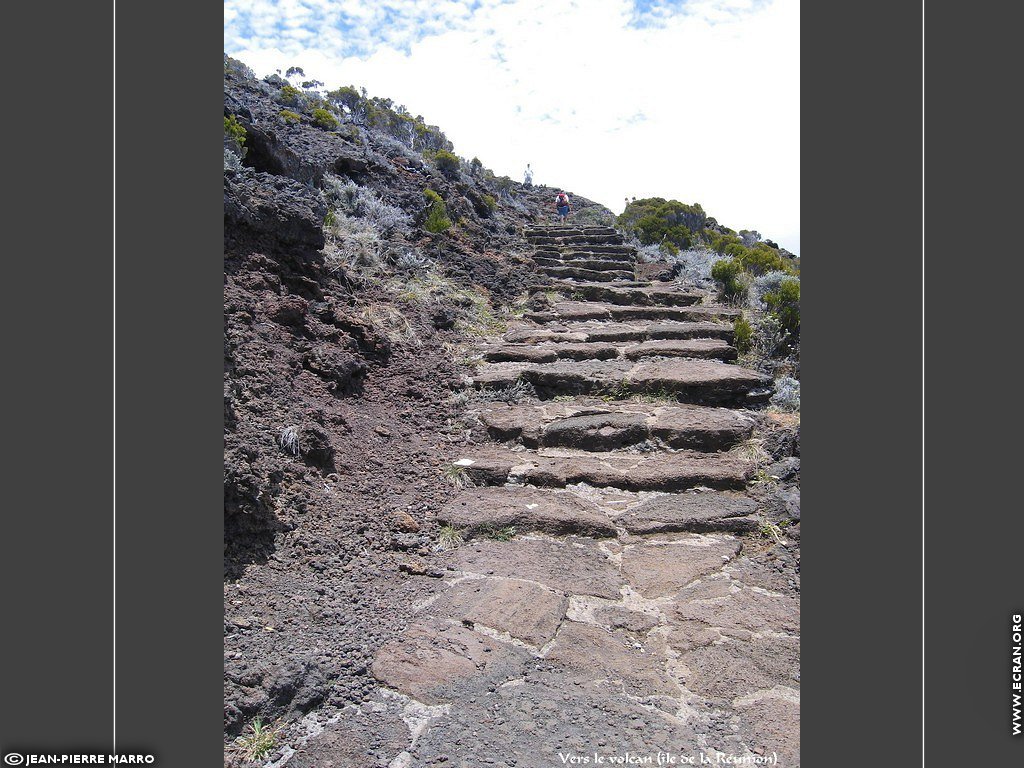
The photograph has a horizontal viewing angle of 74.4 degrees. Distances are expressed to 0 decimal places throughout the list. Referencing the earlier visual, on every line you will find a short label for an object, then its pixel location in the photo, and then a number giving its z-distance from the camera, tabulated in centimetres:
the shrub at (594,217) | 1987
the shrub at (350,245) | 675
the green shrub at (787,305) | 769
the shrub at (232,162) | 593
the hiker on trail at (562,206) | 1972
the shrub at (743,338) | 710
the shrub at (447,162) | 1661
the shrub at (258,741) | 220
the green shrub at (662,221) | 1720
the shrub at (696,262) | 1166
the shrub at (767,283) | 956
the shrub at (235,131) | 660
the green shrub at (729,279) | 959
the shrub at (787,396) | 558
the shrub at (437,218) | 990
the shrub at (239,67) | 1664
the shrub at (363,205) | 879
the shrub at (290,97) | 1398
